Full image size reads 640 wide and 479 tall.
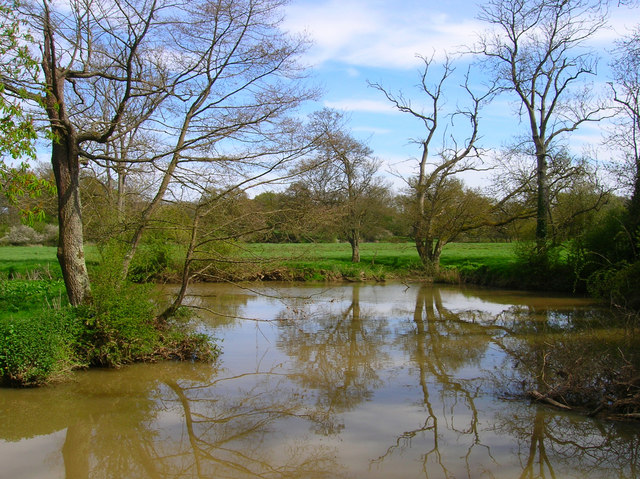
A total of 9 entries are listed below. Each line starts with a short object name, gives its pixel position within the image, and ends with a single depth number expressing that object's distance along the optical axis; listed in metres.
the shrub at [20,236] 43.44
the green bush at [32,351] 7.89
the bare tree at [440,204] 24.09
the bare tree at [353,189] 27.14
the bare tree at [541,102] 22.27
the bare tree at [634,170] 16.11
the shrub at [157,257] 17.64
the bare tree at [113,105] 9.72
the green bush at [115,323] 9.13
